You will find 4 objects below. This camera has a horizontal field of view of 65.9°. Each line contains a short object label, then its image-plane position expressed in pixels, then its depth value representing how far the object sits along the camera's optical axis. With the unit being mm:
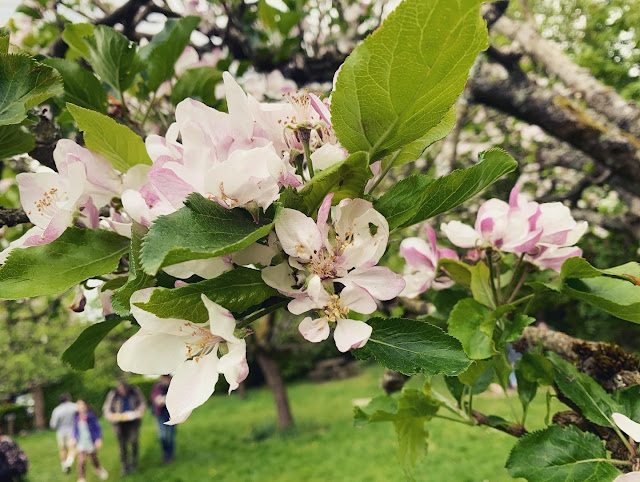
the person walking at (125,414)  9469
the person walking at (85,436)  8859
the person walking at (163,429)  10211
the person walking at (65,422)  9461
